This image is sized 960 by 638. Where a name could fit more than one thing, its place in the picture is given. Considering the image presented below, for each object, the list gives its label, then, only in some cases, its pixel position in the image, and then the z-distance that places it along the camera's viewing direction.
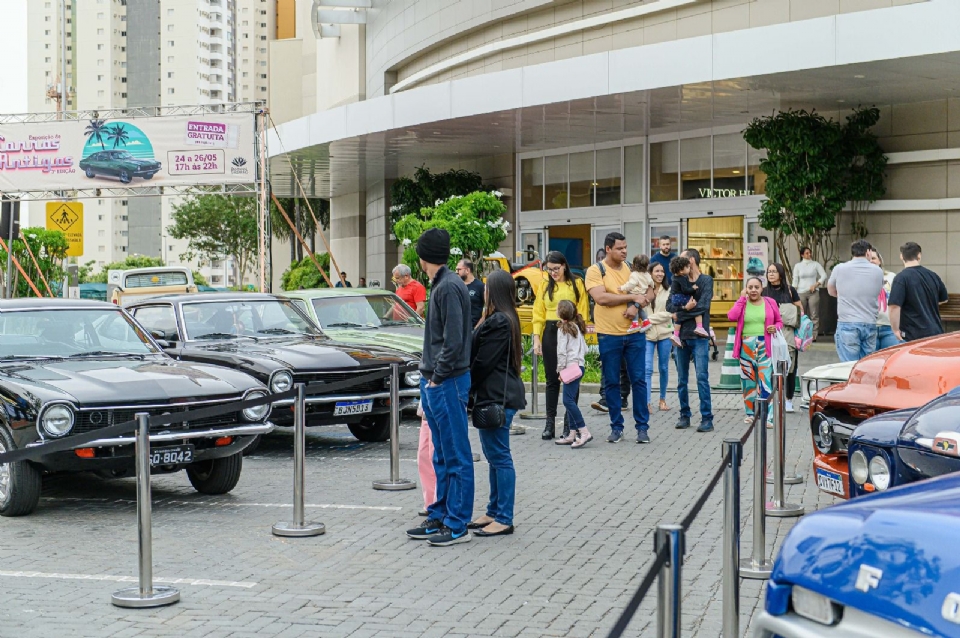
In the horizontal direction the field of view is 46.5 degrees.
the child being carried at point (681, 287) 12.58
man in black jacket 7.29
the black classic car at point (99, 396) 8.02
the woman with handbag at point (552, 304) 11.54
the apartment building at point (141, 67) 143.62
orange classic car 6.84
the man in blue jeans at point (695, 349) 12.28
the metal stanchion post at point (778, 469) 7.81
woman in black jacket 7.59
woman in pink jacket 12.12
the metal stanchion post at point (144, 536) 6.09
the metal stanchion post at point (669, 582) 3.28
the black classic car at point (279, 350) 11.08
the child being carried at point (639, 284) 11.71
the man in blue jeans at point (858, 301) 12.43
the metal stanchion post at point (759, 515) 6.31
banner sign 28.62
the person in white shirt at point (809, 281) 21.39
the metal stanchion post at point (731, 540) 4.91
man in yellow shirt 11.42
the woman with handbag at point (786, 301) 13.09
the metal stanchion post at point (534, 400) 13.72
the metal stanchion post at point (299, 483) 7.68
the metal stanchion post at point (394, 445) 9.32
